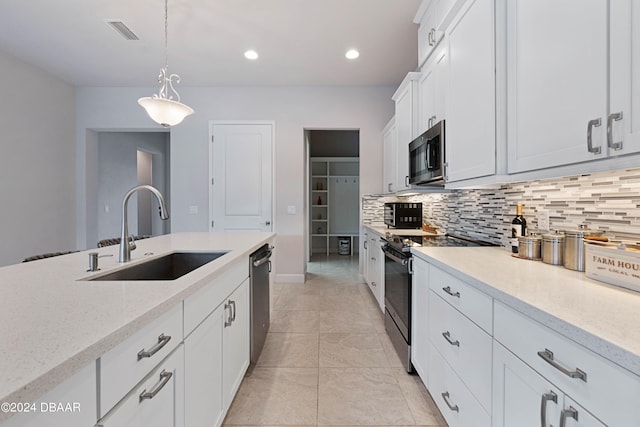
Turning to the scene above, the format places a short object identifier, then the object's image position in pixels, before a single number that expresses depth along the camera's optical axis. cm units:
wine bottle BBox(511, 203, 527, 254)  162
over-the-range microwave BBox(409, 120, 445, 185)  204
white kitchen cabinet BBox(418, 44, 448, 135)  210
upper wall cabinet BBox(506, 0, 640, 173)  85
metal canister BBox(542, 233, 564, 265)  133
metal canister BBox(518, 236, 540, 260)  145
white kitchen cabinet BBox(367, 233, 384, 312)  299
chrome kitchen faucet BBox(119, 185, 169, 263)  146
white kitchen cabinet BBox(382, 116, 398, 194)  359
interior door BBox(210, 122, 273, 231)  444
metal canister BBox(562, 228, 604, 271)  121
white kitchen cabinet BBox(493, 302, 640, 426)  59
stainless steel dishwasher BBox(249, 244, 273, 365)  197
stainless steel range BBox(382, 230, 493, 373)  198
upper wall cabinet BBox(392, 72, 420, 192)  269
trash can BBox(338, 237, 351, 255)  706
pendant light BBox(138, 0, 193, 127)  238
